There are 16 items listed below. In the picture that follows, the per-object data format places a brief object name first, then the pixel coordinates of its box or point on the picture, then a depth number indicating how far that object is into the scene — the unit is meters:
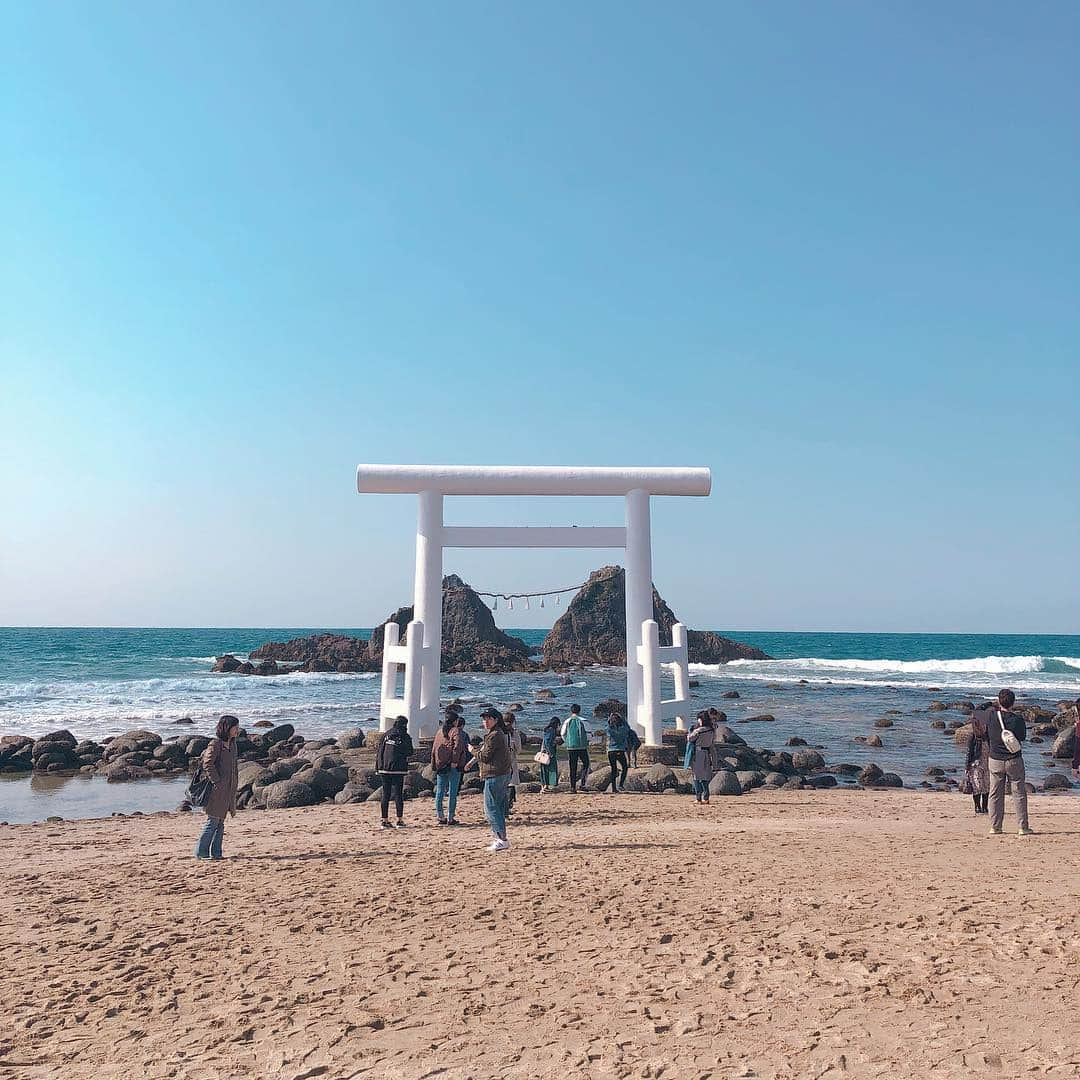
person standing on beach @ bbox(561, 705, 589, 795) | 14.05
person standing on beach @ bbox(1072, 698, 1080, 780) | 10.34
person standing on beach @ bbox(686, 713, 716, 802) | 12.70
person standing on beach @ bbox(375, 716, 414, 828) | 10.61
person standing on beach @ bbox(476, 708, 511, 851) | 9.27
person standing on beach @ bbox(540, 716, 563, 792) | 14.13
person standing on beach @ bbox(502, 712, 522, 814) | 10.35
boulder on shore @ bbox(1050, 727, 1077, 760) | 21.67
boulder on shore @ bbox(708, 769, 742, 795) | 14.52
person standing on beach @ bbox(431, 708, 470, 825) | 10.91
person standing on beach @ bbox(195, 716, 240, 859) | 9.10
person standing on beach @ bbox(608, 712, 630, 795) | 14.22
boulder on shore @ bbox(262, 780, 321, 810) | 13.62
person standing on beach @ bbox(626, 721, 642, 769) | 15.19
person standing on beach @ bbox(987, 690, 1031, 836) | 9.76
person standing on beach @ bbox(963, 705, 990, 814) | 11.05
